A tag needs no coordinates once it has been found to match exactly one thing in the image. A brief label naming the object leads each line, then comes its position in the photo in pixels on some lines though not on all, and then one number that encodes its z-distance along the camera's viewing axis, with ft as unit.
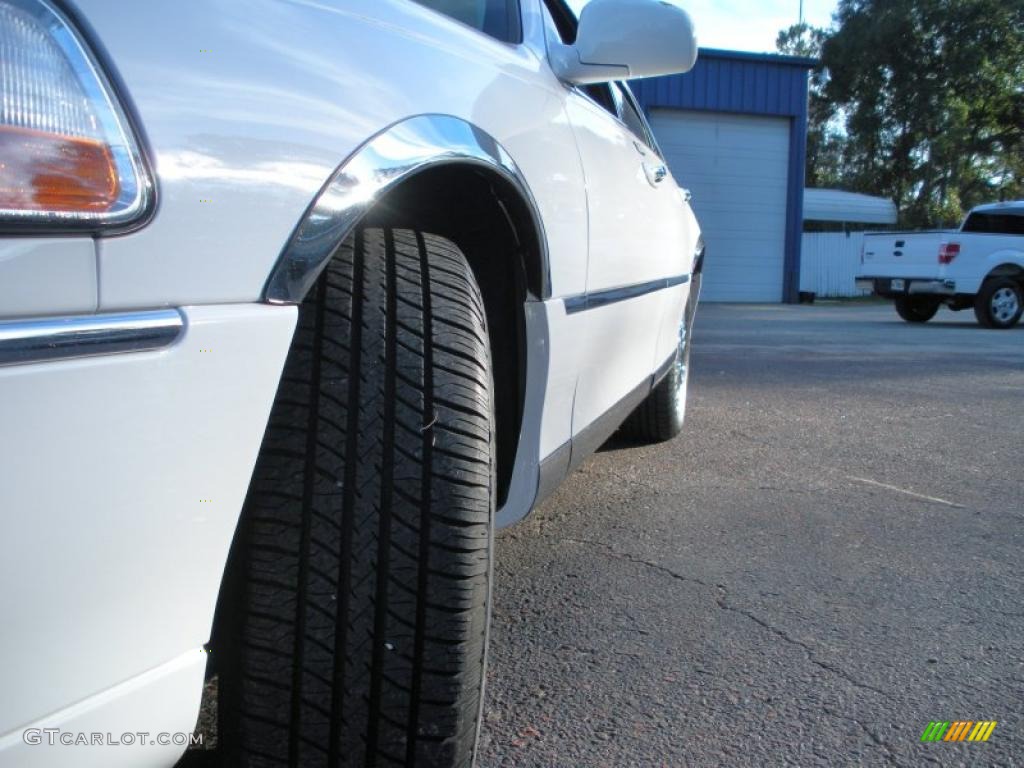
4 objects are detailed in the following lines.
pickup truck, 39.01
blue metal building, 55.62
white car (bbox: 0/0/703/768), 2.85
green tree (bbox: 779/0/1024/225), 103.09
